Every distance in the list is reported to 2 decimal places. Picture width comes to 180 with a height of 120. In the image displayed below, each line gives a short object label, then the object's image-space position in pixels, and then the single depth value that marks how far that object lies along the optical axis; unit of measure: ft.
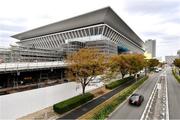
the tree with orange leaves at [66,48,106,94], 44.55
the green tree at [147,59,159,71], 141.49
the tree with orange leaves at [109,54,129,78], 71.53
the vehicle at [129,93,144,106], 41.72
